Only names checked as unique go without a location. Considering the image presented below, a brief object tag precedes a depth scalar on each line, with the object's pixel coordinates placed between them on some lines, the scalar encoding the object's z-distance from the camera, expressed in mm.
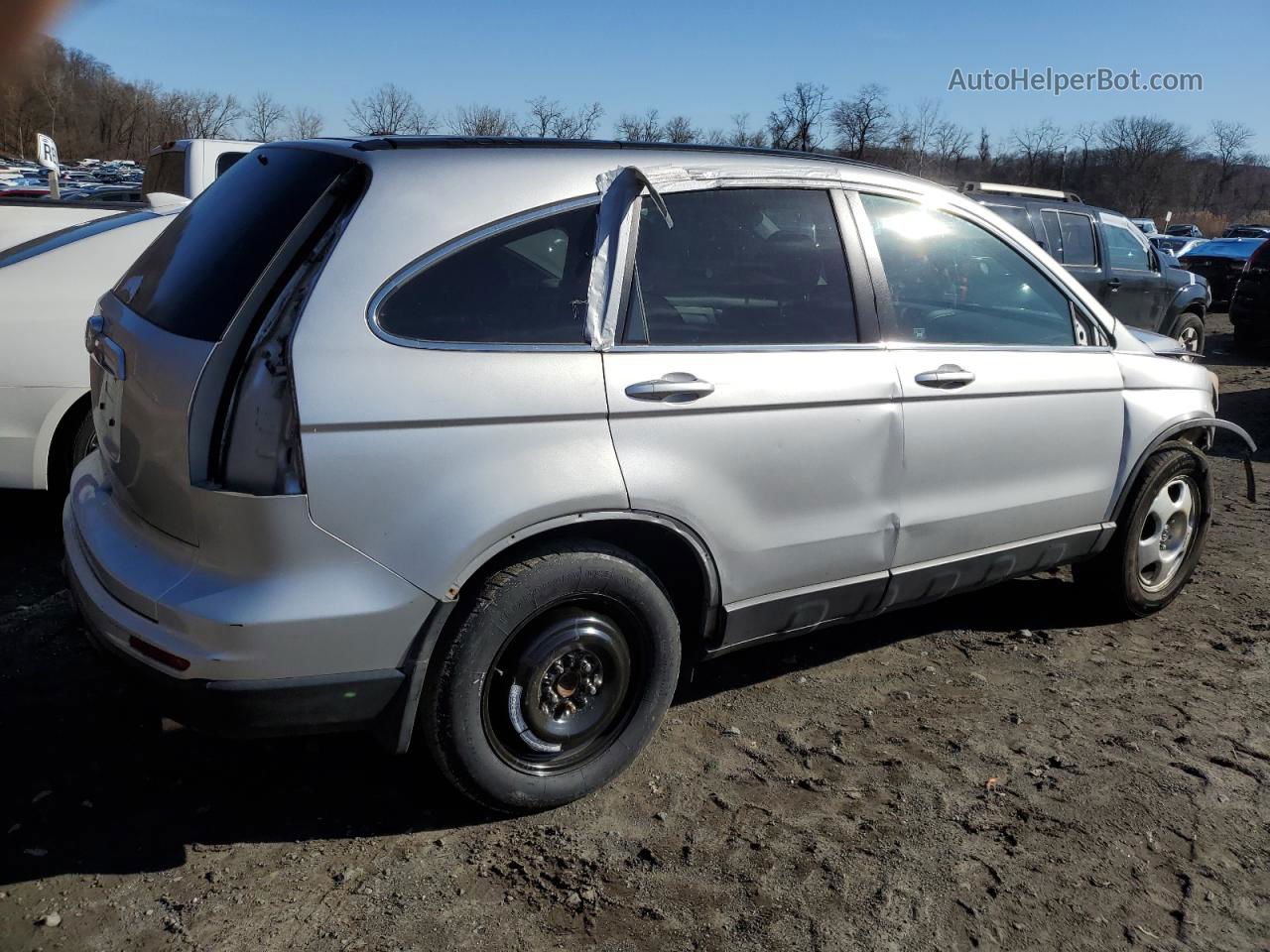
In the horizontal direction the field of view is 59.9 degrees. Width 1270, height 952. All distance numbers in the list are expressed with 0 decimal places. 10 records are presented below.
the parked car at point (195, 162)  7867
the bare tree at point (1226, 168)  94125
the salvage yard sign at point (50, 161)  8411
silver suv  2576
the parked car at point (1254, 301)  13938
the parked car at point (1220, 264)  19594
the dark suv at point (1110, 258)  9789
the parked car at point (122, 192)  15081
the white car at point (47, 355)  4750
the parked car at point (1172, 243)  30403
